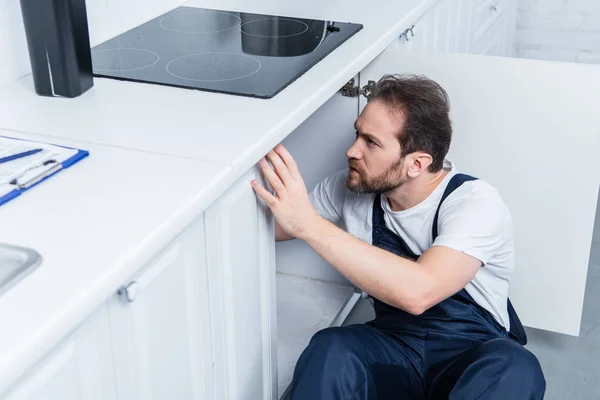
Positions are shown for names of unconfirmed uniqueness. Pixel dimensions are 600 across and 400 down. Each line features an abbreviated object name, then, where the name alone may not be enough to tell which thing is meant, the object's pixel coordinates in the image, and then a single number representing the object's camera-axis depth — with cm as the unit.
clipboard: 114
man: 158
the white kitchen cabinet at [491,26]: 301
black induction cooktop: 160
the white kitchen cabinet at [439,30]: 225
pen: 122
